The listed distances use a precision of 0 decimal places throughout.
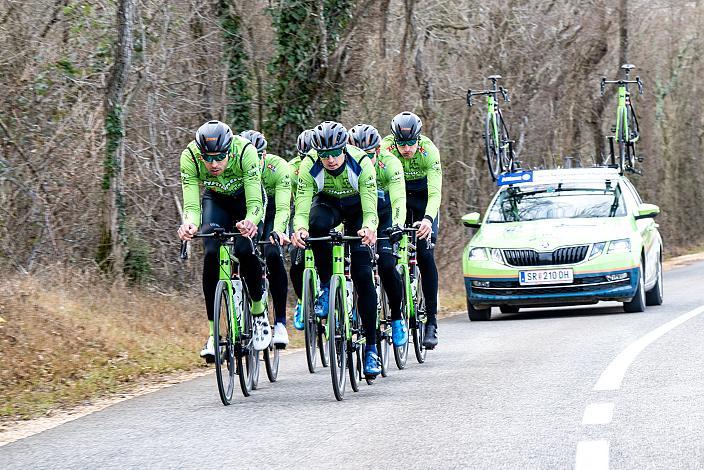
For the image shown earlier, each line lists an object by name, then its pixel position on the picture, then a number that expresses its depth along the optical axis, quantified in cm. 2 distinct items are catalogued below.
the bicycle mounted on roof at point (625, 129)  2489
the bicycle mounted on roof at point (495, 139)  2181
